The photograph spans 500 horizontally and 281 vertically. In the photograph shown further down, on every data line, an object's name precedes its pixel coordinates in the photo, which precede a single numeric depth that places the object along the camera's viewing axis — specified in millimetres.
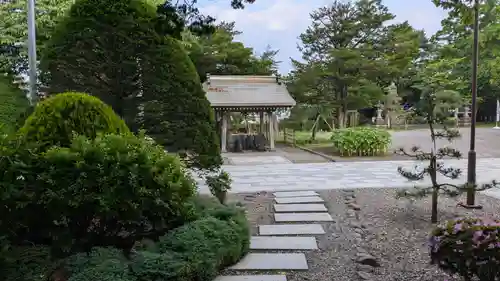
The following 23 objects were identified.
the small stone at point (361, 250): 4336
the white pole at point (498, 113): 27812
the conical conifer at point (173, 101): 4832
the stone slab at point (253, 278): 3580
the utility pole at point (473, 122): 6125
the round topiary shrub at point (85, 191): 3289
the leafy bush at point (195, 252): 3260
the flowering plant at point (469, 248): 3004
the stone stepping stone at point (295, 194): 7477
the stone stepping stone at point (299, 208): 6230
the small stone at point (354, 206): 6427
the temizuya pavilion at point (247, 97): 16766
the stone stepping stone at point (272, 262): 3873
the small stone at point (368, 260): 3940
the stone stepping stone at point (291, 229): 5051
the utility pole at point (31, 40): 7039
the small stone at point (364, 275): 3609
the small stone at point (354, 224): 5375
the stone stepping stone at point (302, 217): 5668
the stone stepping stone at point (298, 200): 6863
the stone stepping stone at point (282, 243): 4484
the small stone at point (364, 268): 3794
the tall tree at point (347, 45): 20594
